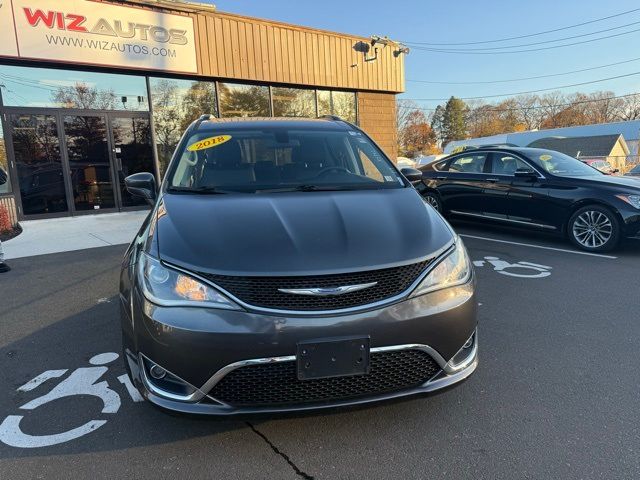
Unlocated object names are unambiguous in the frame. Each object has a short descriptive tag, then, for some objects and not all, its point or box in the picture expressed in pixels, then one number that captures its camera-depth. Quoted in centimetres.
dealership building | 956
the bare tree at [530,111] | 8562
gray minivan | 195
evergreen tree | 10056
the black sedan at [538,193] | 621
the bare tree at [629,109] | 7521
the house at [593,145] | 4438
